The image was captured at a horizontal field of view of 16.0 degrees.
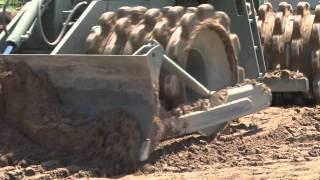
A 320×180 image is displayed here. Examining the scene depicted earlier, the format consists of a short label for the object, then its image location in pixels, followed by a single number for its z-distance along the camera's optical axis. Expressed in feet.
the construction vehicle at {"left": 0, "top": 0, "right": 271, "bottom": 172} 30.89
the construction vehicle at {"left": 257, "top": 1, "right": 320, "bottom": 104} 48.25
